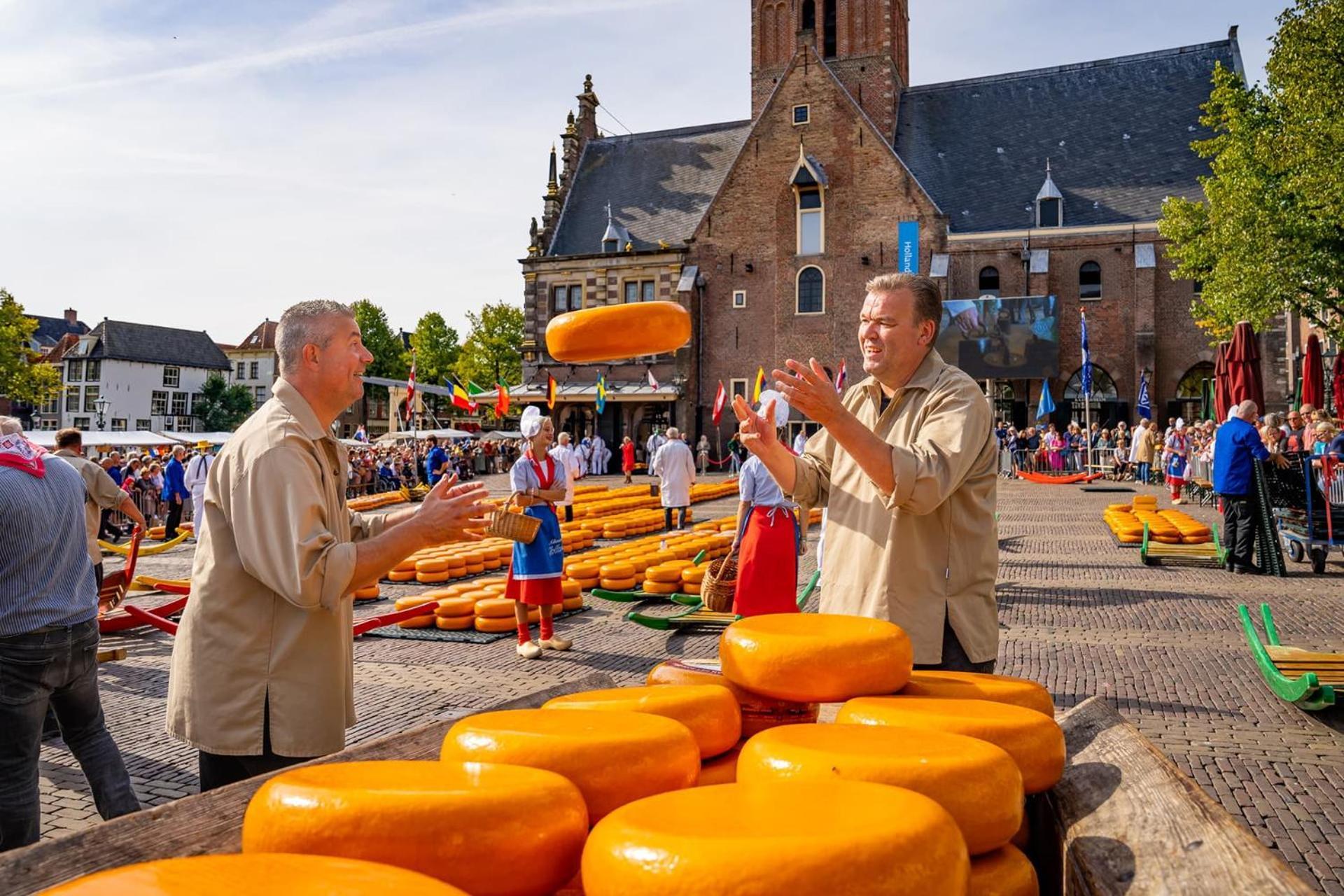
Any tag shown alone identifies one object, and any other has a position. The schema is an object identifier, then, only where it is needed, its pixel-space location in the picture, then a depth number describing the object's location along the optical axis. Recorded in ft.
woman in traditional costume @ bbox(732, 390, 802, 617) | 26.50
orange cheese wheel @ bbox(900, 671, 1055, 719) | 6.56
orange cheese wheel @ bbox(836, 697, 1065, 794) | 5.46
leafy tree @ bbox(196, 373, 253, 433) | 244.42
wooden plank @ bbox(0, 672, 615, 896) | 4.55
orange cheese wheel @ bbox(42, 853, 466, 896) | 3.26
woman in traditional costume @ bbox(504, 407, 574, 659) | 27.61
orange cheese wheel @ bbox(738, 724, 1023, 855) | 4.57
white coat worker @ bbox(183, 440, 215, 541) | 53.47
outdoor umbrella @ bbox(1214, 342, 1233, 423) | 60.75
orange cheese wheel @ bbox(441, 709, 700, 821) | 5.01
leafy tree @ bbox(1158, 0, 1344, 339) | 56.24
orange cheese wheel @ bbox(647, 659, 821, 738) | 6.91
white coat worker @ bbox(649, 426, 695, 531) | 57.72
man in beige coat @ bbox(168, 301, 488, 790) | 8.30
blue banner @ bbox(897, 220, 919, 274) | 118.52
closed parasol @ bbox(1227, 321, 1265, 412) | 56.85
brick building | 118.01
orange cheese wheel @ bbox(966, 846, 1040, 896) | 4.66
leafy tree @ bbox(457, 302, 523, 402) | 206.28
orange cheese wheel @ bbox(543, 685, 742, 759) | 6.00
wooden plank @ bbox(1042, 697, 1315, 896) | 4.10
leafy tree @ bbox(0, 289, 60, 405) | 144.46
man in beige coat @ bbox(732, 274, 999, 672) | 8.14
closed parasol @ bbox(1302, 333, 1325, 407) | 61.31
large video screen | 116.06
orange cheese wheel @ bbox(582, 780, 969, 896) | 3.48
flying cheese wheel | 13.28
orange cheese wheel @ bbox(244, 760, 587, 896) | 4.17
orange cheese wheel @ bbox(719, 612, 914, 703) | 6.32
